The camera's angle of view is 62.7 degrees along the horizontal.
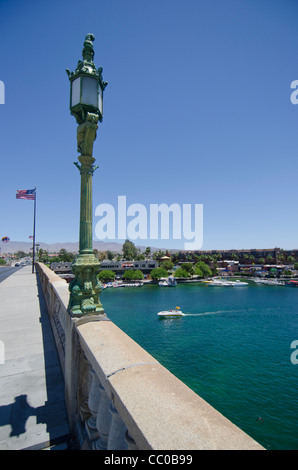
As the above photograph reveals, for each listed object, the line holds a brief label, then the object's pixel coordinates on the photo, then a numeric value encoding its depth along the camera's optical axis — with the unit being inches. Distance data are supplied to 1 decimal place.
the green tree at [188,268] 4023.1
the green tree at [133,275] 3759.8
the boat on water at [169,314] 1715.1
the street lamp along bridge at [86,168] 156.9
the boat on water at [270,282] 3501.5
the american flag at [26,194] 1034.6
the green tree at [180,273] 3860.7
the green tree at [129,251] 5284.5
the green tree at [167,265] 4315.5
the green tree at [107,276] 3646.7
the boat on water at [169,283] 3408.0
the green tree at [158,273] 3757.4
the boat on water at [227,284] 3365.4
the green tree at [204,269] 4185.5
